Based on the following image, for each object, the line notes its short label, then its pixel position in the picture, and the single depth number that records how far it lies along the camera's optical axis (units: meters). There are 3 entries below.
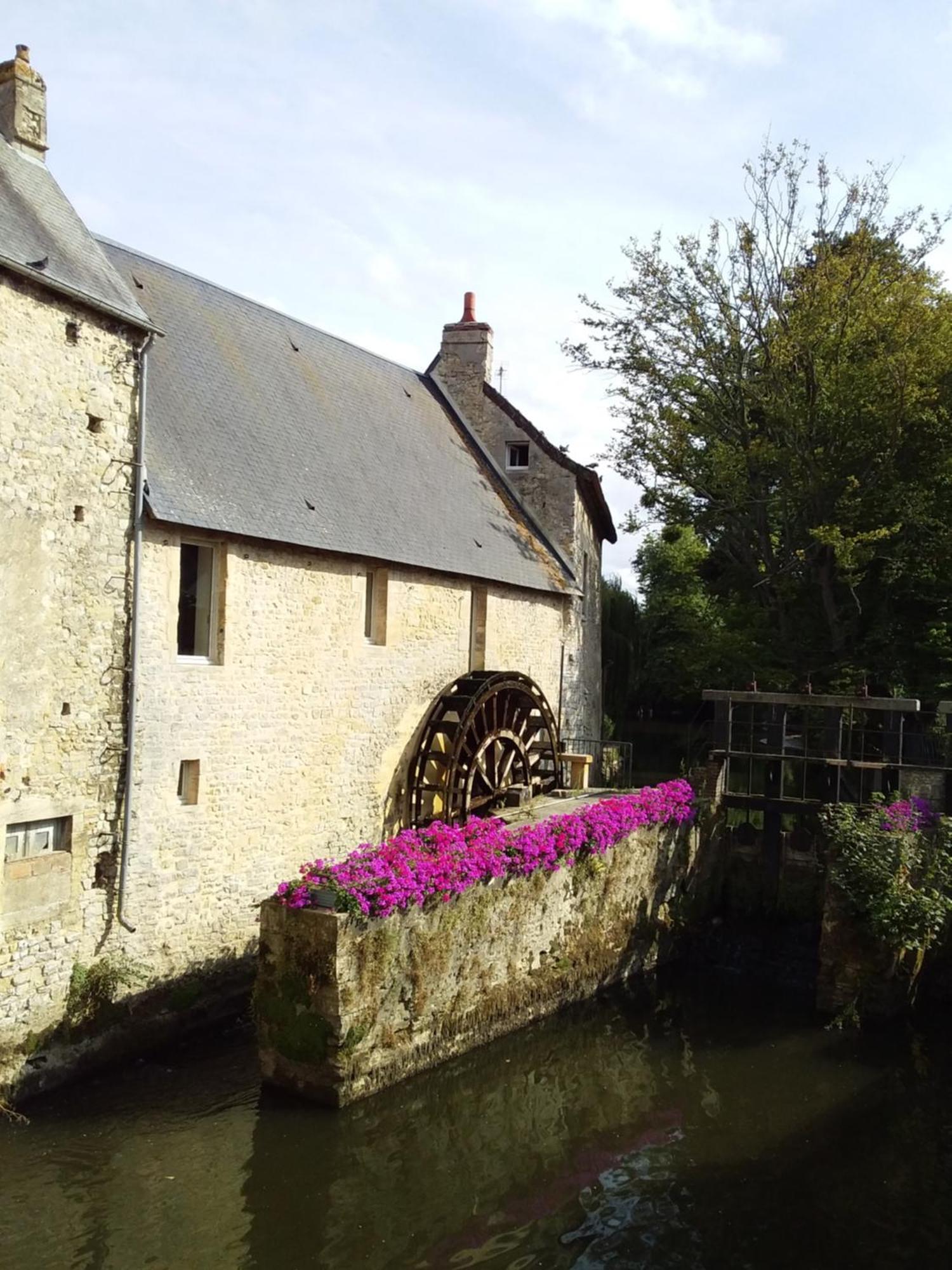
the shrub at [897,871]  10.08
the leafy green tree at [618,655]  22.66
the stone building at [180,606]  8.18
